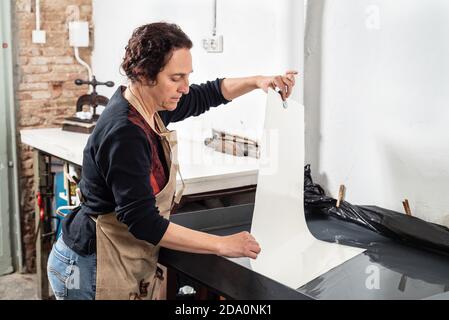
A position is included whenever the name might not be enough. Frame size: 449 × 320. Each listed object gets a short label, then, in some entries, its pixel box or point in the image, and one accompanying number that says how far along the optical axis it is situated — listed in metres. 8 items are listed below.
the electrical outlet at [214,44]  2.68
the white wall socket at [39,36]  3.54
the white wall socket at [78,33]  3.64
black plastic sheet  1.62
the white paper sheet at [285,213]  1.53
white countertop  2.23
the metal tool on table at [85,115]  3.13
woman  1.37
